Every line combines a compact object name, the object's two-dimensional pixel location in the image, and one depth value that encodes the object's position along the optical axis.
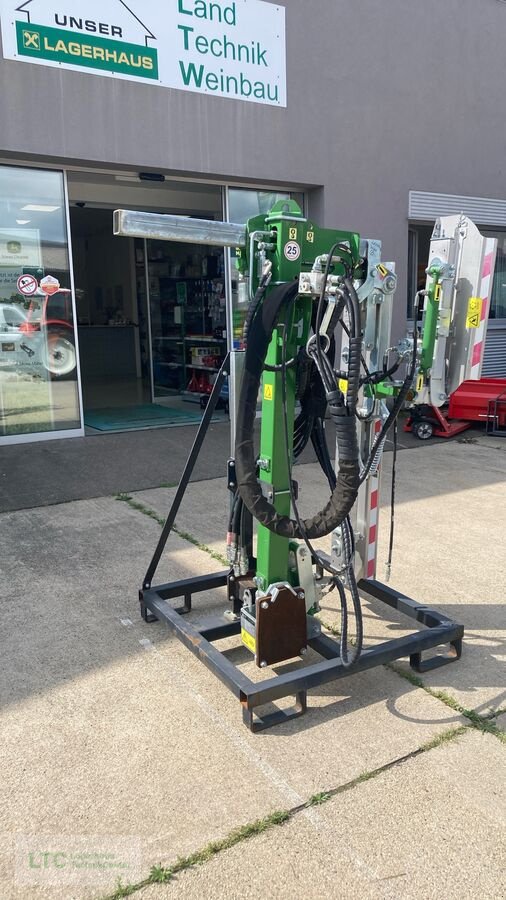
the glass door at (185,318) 11.16
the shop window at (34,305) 7.52
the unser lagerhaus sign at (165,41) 6.95
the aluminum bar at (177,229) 2.57
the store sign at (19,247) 7.48
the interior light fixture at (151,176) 8.12
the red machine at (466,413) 8.62
